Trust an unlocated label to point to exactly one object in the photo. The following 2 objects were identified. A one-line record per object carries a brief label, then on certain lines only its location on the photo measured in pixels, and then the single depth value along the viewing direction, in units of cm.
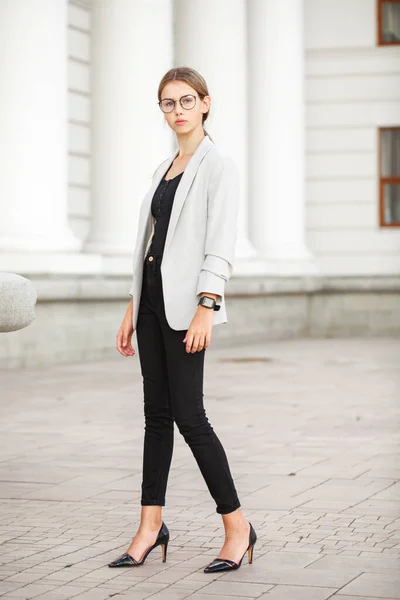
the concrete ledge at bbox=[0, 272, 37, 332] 866
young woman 899
